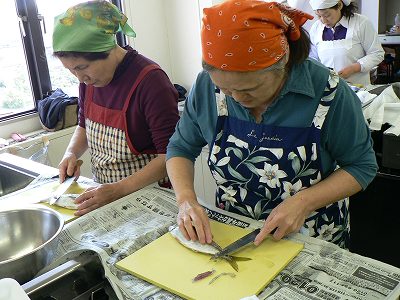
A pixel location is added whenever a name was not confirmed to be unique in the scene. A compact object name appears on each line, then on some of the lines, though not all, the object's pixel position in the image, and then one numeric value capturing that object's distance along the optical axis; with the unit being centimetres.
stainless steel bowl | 107
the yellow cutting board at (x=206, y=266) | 86
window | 268
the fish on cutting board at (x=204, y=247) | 94
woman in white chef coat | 296
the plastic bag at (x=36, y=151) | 246
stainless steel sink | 169
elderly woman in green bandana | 132
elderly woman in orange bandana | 92
